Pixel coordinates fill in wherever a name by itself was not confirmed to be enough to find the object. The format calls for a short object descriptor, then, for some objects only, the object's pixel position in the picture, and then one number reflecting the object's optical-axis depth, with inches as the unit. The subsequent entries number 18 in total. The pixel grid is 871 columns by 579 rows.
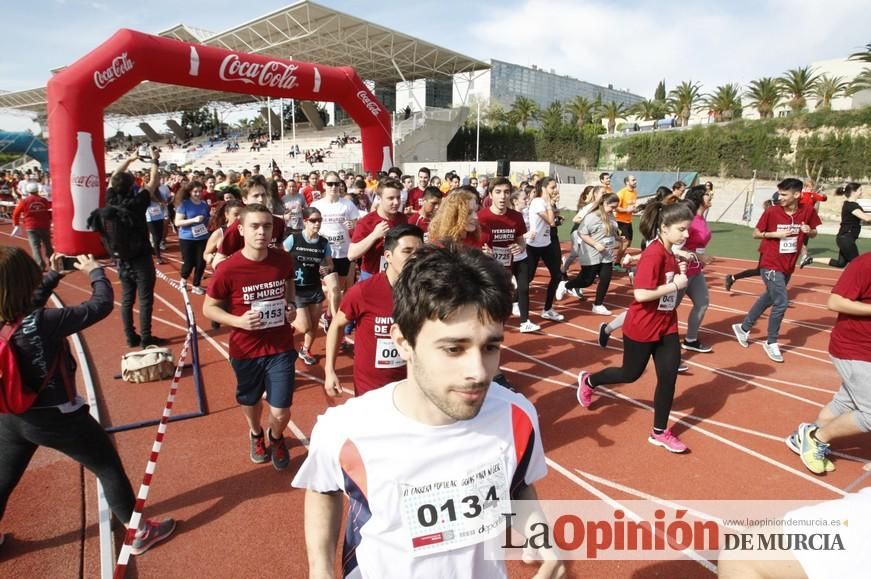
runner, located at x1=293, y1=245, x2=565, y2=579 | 48.9
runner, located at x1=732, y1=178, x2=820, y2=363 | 221.3
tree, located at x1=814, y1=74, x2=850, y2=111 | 1250.6
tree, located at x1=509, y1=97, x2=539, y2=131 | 1961.1
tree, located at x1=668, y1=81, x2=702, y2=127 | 1694.1
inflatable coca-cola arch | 371.9
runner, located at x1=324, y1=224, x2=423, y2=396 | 108.4
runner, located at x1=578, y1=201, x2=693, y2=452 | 141.6
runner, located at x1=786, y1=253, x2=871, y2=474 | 120.8
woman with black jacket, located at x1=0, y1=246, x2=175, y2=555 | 87.7
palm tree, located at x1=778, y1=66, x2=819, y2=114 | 1370.6
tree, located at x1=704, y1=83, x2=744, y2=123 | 1566.2
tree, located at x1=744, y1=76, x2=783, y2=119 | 1406.3
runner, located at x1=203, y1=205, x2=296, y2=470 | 129.4
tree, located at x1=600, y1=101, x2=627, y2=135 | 2066.8
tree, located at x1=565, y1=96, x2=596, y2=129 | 2009.1
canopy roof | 1129.4
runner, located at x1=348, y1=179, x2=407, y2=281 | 189.5
